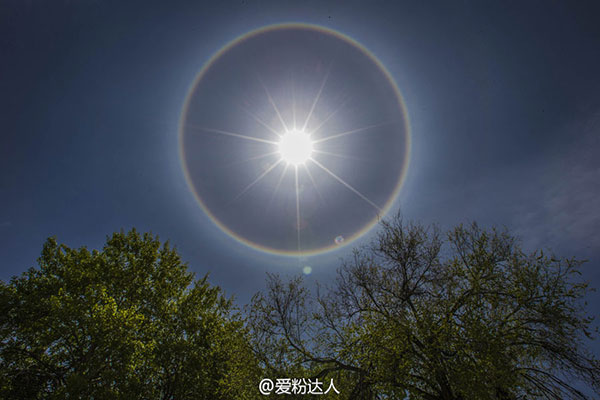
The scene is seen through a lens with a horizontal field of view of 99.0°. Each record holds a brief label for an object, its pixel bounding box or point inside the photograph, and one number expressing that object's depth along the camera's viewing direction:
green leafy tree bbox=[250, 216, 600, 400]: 8.02
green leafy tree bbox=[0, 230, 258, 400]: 12.71
